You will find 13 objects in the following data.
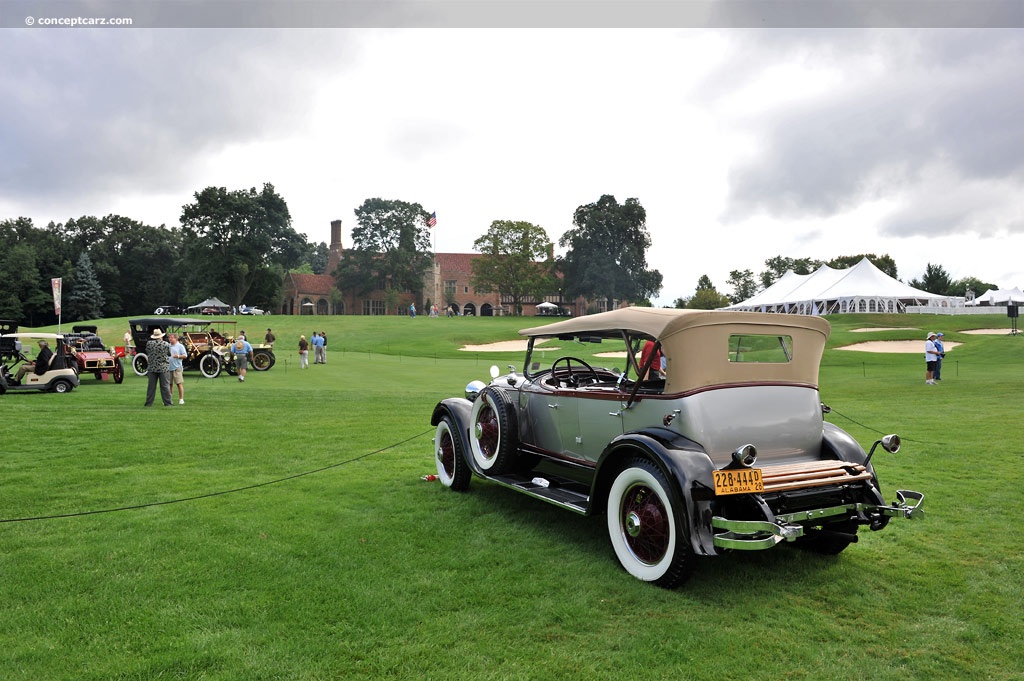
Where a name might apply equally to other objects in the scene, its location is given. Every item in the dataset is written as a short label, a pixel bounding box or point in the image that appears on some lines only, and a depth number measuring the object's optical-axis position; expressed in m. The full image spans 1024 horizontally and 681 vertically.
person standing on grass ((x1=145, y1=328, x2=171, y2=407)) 14.70
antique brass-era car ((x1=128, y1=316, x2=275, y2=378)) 23.88
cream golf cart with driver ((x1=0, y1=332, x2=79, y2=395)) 17.42
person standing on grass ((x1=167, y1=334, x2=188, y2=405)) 15.10
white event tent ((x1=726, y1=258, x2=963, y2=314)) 55.81
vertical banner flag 35.09
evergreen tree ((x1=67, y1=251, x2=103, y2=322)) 72.94
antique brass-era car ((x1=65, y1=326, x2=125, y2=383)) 21.12
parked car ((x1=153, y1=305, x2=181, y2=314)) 73.56
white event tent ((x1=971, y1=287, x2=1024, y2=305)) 65.44
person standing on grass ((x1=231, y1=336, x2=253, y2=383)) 21.81
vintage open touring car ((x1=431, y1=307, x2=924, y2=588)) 4.41
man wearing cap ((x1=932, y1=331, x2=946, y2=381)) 19.48
